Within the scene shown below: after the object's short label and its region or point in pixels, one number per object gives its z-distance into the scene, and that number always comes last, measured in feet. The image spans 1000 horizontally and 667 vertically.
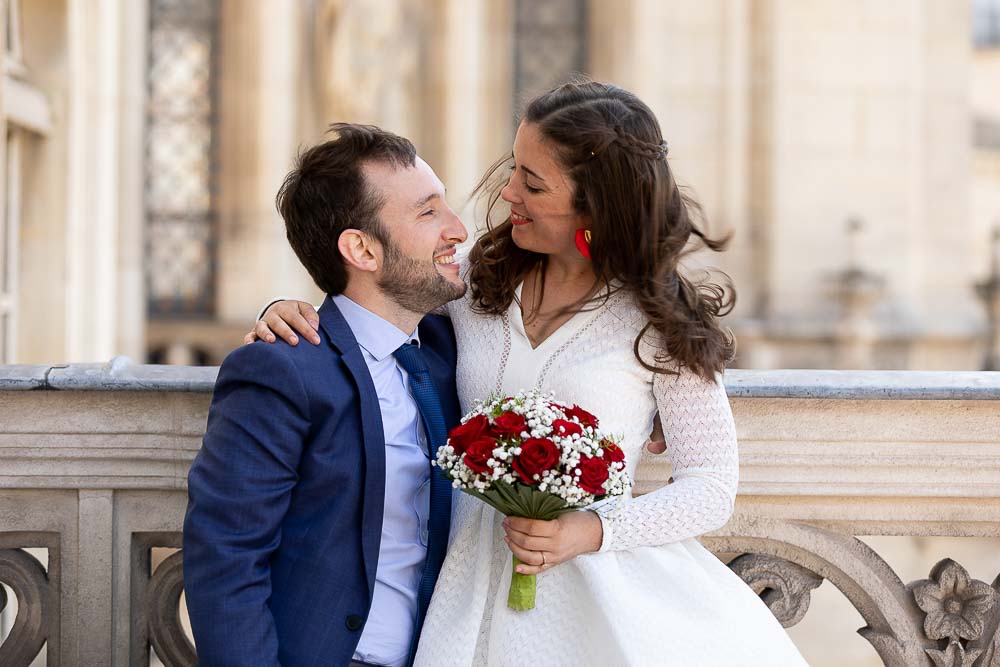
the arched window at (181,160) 34.65
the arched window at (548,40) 35.14
